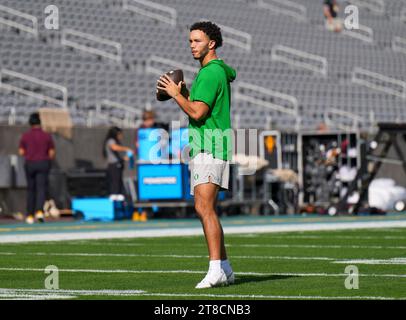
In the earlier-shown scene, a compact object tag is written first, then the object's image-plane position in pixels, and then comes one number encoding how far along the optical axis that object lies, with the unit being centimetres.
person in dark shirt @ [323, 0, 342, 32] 3983
